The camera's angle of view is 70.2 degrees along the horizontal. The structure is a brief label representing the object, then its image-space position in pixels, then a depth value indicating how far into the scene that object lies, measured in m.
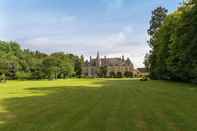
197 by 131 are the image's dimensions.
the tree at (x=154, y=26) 33.23
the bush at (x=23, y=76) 44.79
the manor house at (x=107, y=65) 70.49
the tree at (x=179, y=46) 16.94
